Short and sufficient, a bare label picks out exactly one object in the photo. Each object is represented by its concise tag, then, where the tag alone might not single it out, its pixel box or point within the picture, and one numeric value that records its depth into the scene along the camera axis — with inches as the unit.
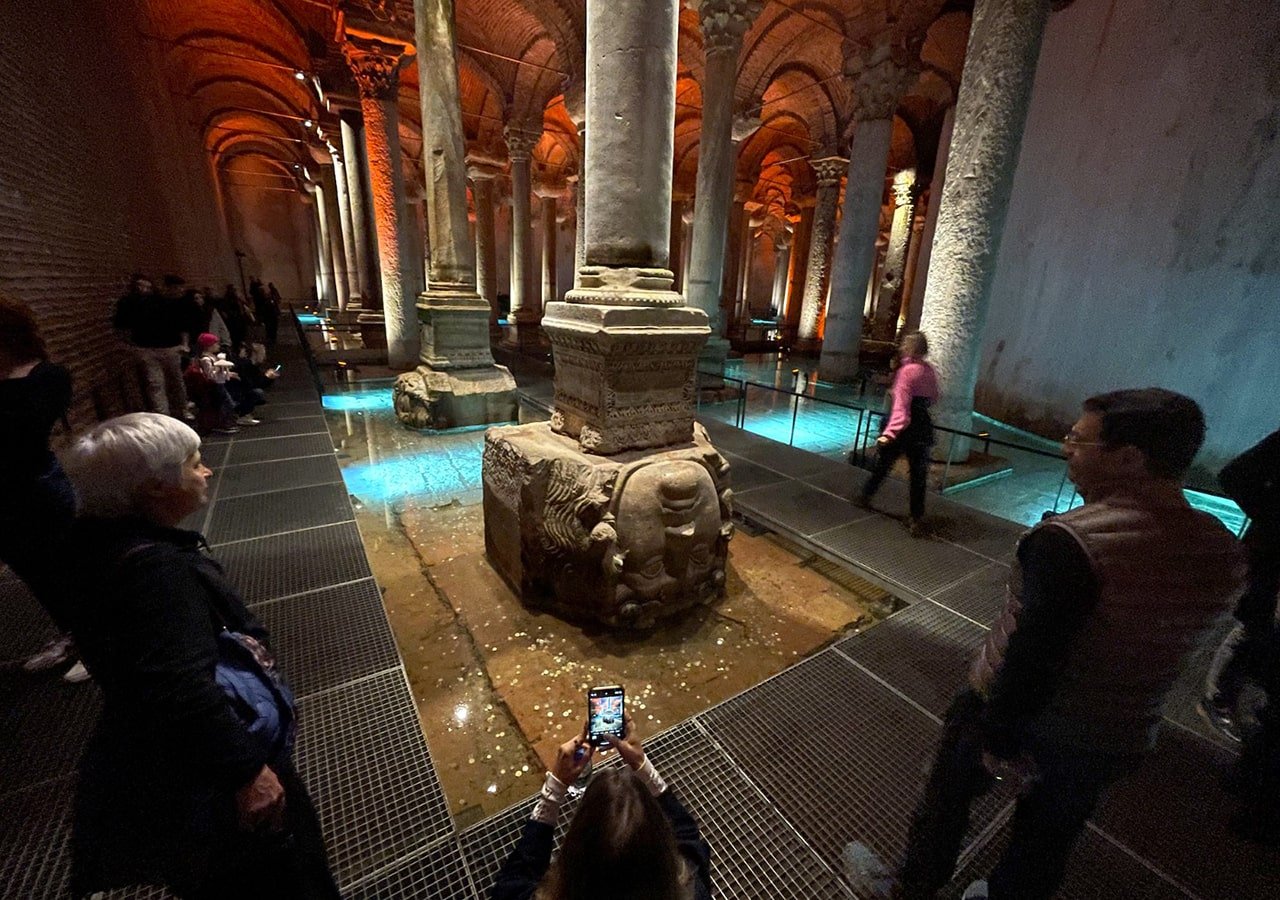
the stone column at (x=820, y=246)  540.7
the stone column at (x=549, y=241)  778.7
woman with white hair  39.0
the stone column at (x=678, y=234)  785.6
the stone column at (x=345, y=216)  536.7
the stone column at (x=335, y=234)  653.9
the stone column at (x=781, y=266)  1176.8
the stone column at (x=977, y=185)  182.4
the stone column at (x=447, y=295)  252.7
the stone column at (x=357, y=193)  411.8
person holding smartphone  30.8
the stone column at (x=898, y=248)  617.9
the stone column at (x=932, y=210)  381.4
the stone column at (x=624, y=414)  113.6
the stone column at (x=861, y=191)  338.3
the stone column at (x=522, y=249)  541.3
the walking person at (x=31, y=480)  71.9
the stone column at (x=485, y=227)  643.5
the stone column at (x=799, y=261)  738.2
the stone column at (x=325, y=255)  743.1
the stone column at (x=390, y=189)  331.6
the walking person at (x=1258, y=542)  79.5
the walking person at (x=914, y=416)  158.4
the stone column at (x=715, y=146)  293.6
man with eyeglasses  44.8
